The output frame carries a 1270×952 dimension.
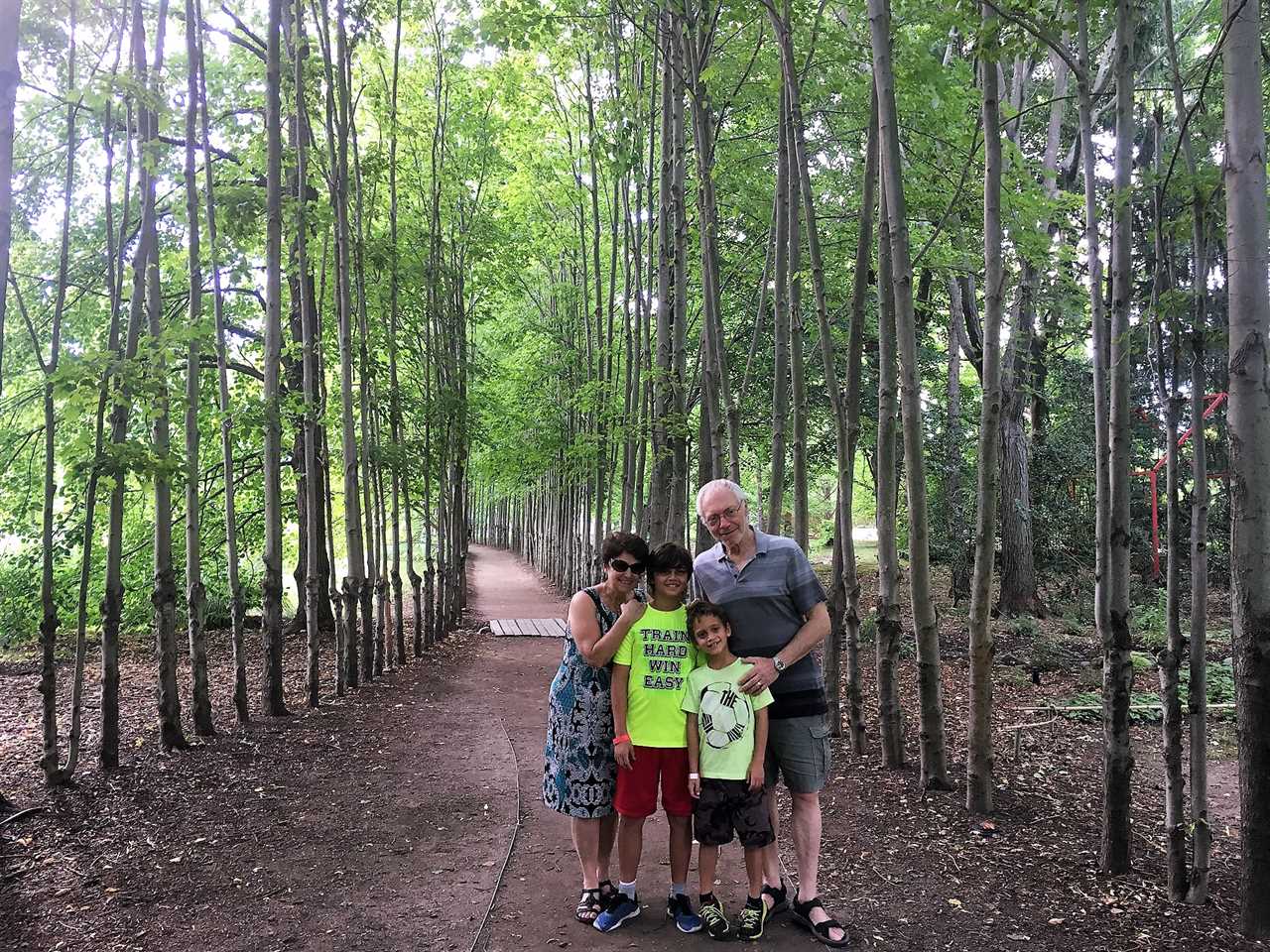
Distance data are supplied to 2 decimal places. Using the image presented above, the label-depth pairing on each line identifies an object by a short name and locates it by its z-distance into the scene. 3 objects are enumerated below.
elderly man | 3.64
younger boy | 3.52
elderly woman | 3.60
